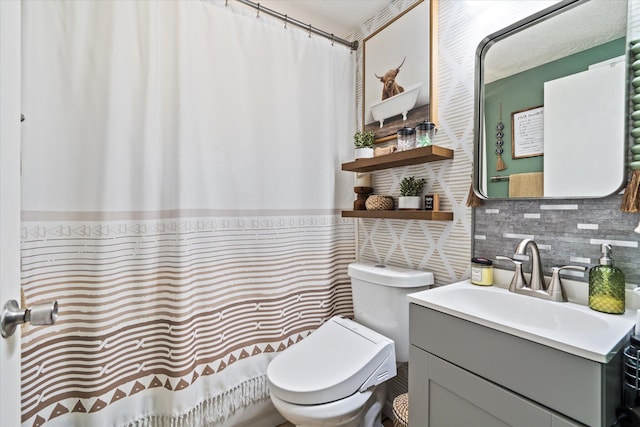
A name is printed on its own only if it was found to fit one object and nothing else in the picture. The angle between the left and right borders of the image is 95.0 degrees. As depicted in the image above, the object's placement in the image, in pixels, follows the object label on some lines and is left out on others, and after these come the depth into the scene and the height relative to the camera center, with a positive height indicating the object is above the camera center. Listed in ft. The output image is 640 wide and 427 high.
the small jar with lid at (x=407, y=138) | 4.63 +1.14
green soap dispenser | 2.70 -0.71
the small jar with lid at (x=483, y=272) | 3.71 -0.79
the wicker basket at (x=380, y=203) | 5.13 +0.12
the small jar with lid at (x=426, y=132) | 4.37 +1.17
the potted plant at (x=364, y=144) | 5.28 +1.23
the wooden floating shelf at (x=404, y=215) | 4.24 -0.07
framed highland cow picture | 4.67 +2.42
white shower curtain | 3.41 +0.06
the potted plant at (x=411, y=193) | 4.64 +0.28
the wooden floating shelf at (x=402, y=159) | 4.13 +0.80
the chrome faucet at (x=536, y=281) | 3.13 -0.79
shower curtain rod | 4.84 +3.36
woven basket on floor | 3.87 -2.75
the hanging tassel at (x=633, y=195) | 2.70 +0.14
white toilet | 3.49 -2.07
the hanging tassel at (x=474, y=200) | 3.92 +0.14
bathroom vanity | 2.08 -1.25
